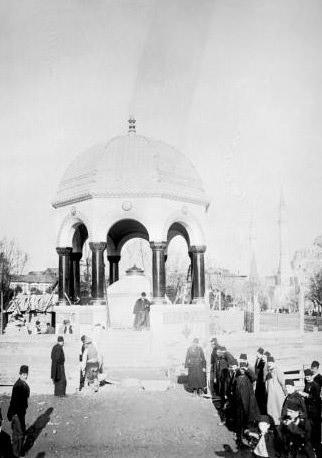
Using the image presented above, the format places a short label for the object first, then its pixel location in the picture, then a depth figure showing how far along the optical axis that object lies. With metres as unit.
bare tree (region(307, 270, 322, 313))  58.25
